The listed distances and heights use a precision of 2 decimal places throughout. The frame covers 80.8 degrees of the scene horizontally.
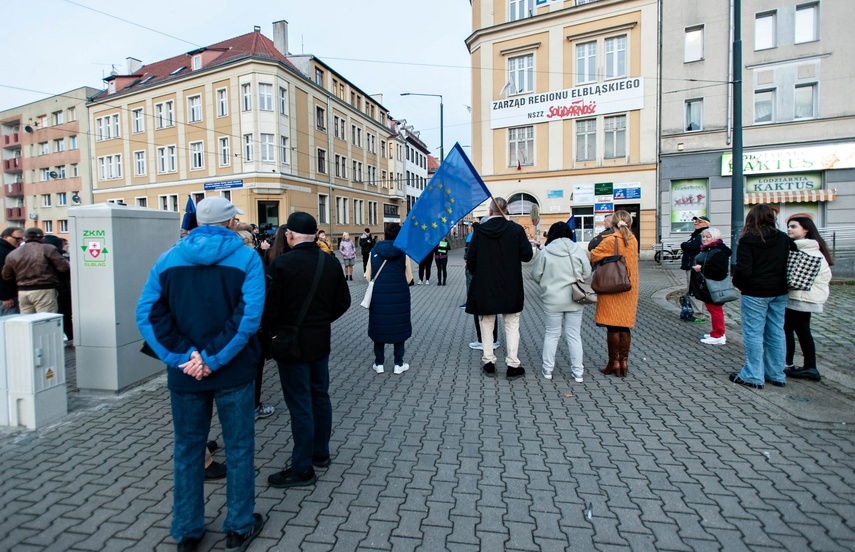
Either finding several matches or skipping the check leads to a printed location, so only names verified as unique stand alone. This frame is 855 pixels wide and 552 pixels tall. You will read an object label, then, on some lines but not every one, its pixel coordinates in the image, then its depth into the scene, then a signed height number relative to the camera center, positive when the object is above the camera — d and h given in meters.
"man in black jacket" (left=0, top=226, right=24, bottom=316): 7.13 -0.40
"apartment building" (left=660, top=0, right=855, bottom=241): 21.89 +6.13
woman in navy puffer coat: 6.08 -0.61
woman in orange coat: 5.84 -0.69
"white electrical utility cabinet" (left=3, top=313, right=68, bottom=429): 4.47 -1.03
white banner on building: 24.75 +7.35
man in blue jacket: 2.77 -0.53
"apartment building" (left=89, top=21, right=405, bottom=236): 36.38 +9.30
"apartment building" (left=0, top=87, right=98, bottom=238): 47.09 +9.34
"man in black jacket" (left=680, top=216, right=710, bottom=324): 8.46 -0.13
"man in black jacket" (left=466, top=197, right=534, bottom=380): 5.80 -0.23
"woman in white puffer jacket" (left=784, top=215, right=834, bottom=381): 5.43 -0.58
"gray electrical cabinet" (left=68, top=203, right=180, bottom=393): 5.44 -0.47
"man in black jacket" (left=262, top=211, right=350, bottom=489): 3.48 -0.53
